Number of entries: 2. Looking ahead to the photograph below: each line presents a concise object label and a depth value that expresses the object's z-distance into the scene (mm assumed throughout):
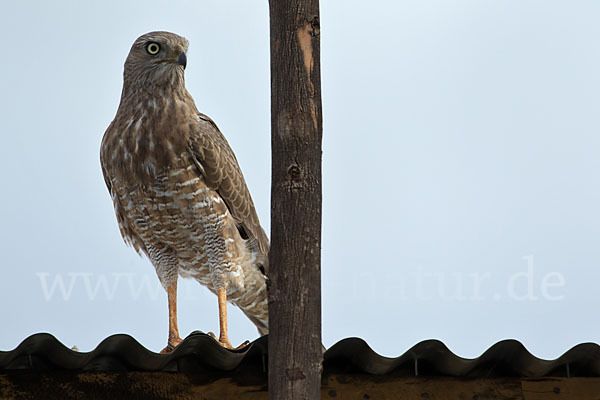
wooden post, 6965
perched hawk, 11539
